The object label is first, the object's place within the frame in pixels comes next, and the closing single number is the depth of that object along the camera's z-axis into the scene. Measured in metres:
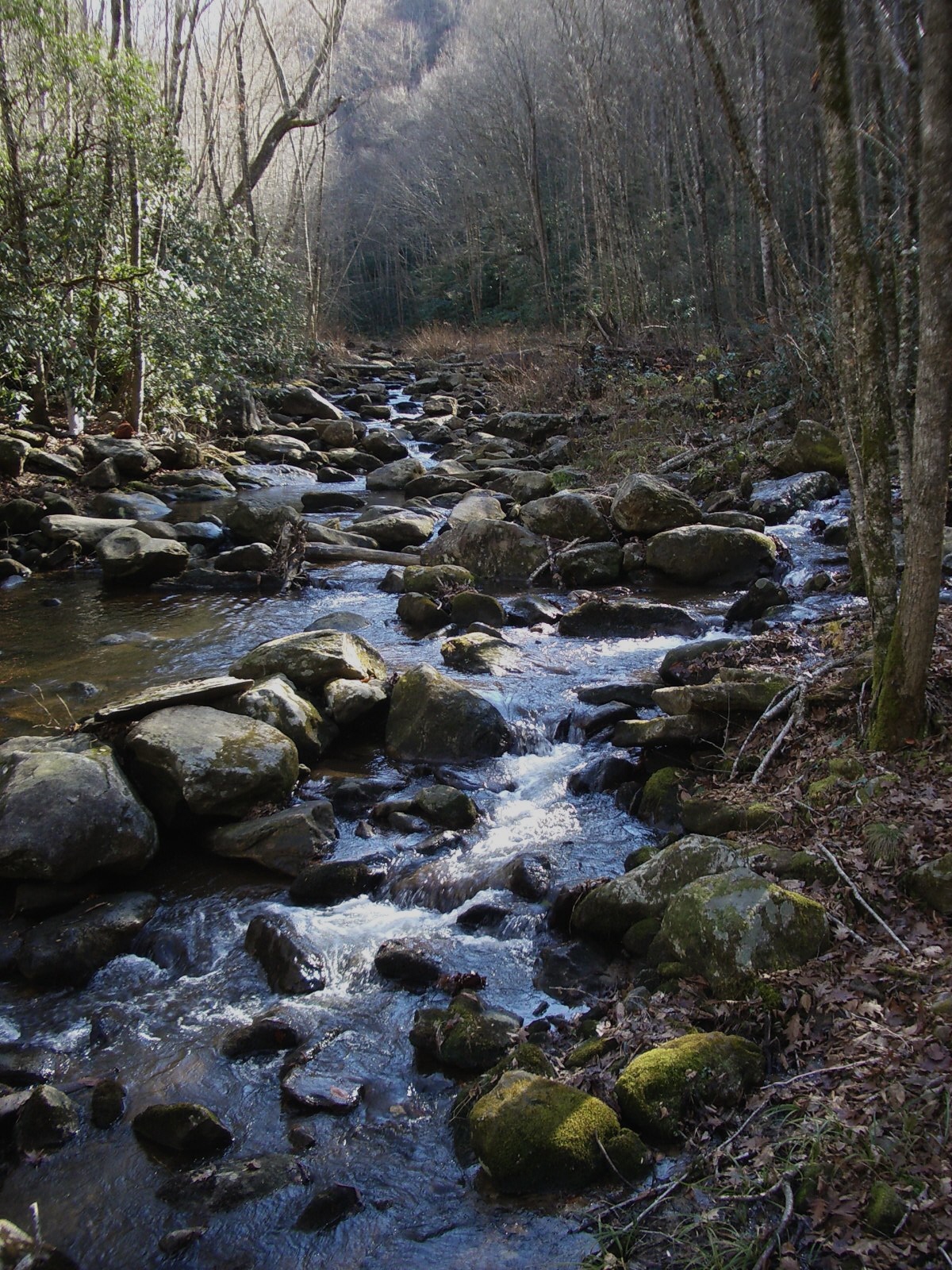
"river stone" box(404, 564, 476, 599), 9.38
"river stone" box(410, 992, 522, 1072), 3.44
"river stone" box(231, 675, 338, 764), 5.97
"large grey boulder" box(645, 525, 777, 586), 9.47
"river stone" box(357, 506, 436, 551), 11.57
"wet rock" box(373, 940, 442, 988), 4.02
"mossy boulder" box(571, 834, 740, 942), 4.03
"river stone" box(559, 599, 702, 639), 8.22
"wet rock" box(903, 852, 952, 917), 3.29
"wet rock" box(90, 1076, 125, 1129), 3.27
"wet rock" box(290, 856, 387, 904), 4.67
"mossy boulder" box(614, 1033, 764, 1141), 2.81
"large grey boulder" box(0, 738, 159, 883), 4.46
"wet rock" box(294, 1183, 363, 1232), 2.79
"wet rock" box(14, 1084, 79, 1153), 3.13
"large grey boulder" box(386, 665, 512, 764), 6.19
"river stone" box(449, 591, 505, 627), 8.67
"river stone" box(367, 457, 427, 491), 15.06
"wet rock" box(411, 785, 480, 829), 5.34
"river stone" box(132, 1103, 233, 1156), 3.11
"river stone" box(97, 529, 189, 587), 9.93
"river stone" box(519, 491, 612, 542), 10.55
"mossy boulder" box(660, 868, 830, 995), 3.31
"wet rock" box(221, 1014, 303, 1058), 3.62
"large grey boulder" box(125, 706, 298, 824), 5.13
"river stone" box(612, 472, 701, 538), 10.23
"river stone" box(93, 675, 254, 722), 5.68
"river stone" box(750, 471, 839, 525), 10.97
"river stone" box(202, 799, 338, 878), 4.95
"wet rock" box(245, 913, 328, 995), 4.04
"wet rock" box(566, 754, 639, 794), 5.62
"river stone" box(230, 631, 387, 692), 6.72
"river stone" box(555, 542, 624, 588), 9.83
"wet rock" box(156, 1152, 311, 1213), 2.89
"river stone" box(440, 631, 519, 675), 7.51
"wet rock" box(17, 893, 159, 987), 4.09
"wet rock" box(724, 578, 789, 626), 8.14
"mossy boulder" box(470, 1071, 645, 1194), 2.73
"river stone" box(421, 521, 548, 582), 10.06
